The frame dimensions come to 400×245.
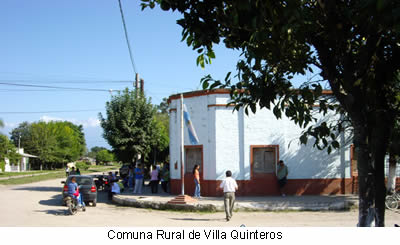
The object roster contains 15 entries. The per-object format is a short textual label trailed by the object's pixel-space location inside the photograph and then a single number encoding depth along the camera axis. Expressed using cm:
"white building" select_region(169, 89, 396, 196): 1698
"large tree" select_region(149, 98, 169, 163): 3145
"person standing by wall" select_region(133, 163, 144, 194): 1902
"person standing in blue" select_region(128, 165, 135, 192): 2373
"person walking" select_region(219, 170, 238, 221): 1167
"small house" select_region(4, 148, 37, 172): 7406
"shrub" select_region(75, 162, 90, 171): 7721
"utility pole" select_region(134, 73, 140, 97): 2373
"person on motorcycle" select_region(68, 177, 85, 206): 1359
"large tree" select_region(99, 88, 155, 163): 2234
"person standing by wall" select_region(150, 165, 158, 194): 1933
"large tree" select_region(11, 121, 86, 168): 7525
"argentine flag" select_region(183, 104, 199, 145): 1418
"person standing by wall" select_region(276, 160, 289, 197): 1661
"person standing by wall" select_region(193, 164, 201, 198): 1633
